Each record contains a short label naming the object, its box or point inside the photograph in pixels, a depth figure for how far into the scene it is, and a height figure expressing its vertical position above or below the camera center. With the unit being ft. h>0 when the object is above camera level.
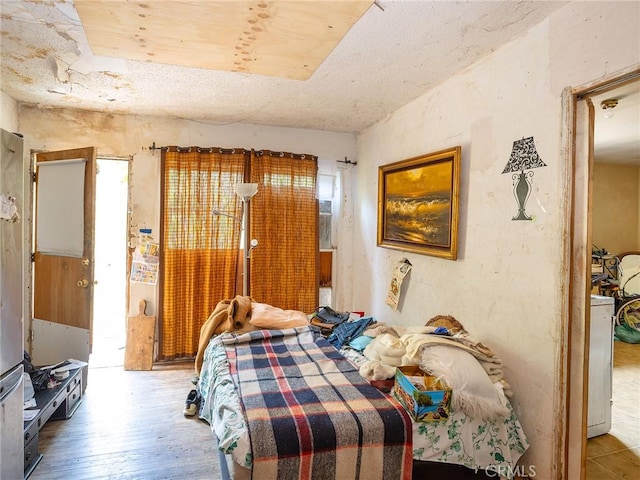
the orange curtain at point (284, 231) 13.18 +0.14
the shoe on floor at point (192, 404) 9.08 -4.24
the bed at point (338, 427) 5.02 -2.89
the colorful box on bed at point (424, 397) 5.52 -2.42
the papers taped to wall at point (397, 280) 10.76 -1.30
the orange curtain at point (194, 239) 12.48 -0.22
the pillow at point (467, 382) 5.81 -2.32
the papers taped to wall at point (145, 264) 12.44 -1.07
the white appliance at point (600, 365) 8.40 -2.88
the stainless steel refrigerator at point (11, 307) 5.93 -1.29
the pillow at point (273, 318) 9.48 -2.19
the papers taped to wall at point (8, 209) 5.92 +0.34
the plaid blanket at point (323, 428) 5.05 -2.74
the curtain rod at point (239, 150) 12.56 +2.88
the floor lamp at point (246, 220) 10.55 +0.48
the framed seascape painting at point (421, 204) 8.66 +0.89
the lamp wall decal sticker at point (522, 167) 6.68 +1.32
